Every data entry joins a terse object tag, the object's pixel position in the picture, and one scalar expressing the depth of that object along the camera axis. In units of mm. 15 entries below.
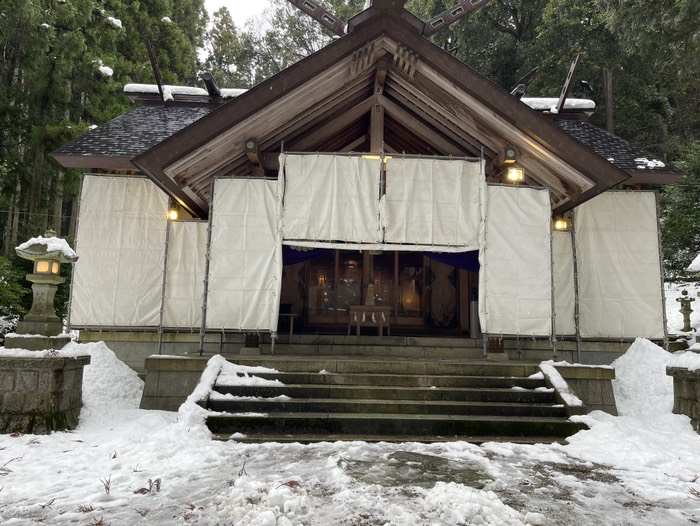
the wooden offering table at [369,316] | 10016
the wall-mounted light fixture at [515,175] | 8211
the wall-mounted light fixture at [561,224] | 9102
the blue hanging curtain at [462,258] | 8930
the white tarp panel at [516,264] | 7684
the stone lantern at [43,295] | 5758
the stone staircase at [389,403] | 5504
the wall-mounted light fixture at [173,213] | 8836
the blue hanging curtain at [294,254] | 9031
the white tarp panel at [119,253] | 8789
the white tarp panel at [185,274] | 8695
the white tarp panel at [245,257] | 7590
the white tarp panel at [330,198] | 7762
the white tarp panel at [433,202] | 7855
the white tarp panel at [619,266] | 8844
